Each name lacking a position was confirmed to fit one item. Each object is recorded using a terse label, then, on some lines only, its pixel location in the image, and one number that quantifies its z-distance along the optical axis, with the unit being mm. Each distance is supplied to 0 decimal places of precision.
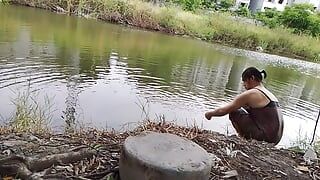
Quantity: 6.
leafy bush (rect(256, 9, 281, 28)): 15008
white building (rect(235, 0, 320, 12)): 27935
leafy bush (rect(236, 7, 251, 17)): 18184
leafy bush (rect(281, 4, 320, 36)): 15095
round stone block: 1538
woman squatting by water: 2589
